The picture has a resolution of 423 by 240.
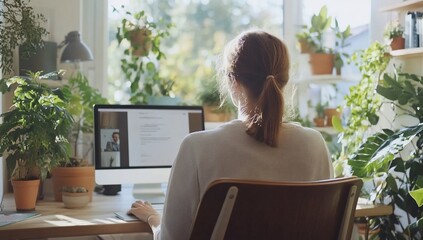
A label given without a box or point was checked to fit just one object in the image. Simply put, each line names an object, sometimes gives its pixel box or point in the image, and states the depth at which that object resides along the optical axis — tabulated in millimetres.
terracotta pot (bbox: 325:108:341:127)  3240
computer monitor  2270
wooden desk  1689
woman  1478
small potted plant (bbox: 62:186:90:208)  2064
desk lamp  2537
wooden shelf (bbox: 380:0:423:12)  2621
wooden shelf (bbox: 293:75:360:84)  3219
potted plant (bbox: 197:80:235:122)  3033
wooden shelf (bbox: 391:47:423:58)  2586
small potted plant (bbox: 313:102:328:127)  3236
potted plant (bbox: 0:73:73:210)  1937
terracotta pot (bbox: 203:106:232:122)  3031
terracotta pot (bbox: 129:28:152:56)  2863
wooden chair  1275
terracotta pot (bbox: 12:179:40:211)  1981
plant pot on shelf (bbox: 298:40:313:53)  3230
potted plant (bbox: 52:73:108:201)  2238
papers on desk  1762
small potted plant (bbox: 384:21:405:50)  2738
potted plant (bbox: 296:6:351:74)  3203
